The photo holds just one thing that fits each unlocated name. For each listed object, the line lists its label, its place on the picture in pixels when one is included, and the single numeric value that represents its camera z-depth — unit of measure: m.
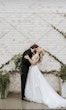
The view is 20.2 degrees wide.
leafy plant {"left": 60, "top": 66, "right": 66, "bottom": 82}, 5.60
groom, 5.48
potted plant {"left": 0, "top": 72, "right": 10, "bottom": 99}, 5.50
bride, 5.17
